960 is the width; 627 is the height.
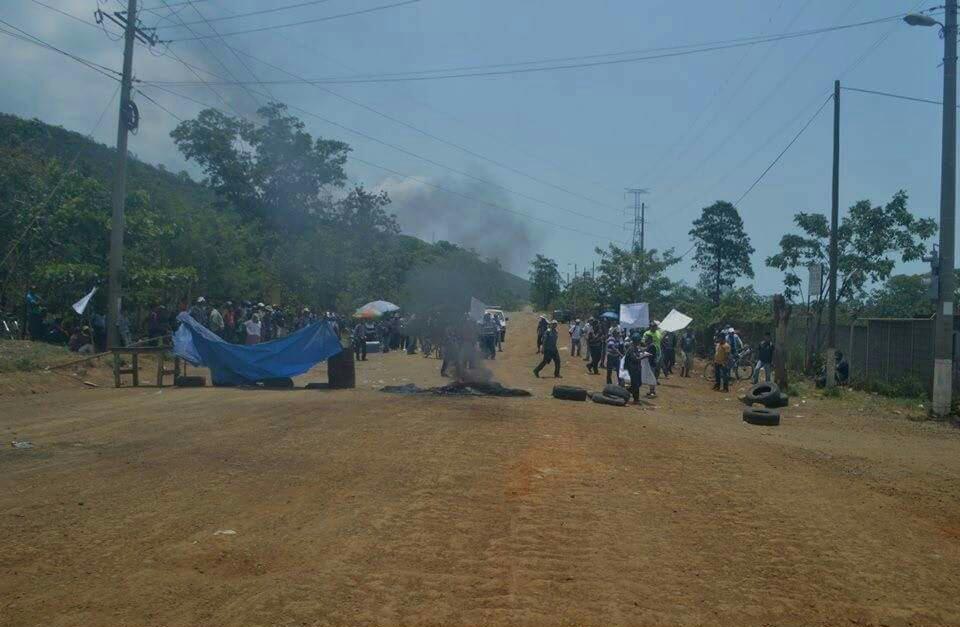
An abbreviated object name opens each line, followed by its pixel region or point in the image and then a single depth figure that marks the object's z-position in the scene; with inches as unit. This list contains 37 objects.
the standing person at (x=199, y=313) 1028.5
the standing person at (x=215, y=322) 1043.9
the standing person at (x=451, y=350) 878.4
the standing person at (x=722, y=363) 959.6
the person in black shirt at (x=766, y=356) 950.4
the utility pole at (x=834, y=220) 924.3
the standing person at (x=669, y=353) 1114.7
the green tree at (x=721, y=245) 2436.0
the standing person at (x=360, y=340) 1219.2
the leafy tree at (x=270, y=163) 1742.1
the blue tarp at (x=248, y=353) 786.2
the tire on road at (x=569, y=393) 701.3
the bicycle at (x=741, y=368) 1111.0
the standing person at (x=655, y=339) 921.5
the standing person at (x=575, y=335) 1370.6
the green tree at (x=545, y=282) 2674.7
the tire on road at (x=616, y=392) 726.5
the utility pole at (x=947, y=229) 699.4
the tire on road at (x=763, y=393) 778.8
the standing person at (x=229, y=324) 1084.0
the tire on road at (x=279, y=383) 788.0
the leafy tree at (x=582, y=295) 1892.2
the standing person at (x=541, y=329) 1231.4
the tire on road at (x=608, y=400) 713.0
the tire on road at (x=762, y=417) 637.9
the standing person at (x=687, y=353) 1131.3
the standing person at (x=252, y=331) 1013.2
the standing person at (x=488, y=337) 1188.5
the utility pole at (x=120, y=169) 908.3
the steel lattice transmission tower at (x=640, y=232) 1985.5
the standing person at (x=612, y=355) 875.4
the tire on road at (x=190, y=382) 784.3
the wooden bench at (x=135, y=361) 764.0
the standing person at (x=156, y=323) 957.2
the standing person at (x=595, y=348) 1075.3
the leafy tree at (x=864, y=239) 1074.7
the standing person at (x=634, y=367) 756.6
